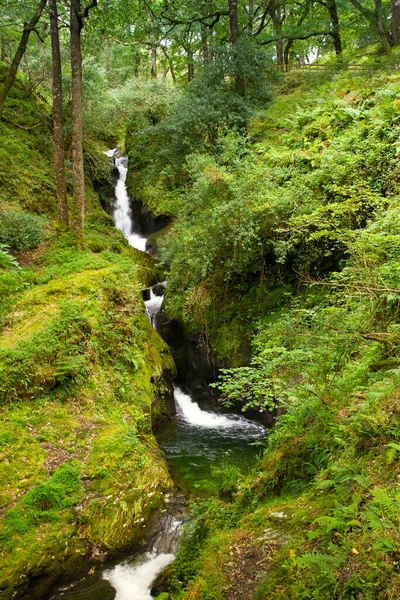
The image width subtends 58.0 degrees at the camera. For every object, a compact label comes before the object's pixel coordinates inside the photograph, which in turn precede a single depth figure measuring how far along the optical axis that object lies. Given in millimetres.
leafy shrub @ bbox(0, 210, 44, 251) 11164
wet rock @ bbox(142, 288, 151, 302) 14106
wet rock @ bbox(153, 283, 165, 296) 14297
